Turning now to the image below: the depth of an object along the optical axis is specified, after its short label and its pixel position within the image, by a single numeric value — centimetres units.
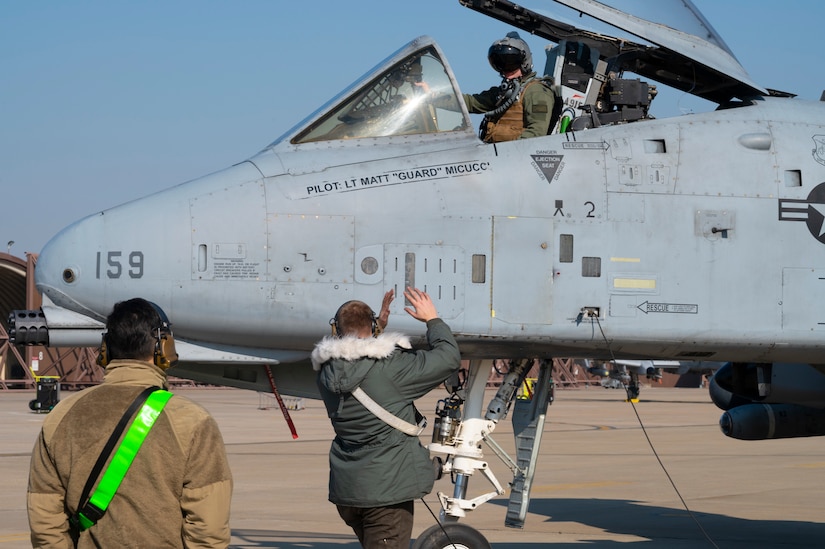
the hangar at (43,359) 5059
